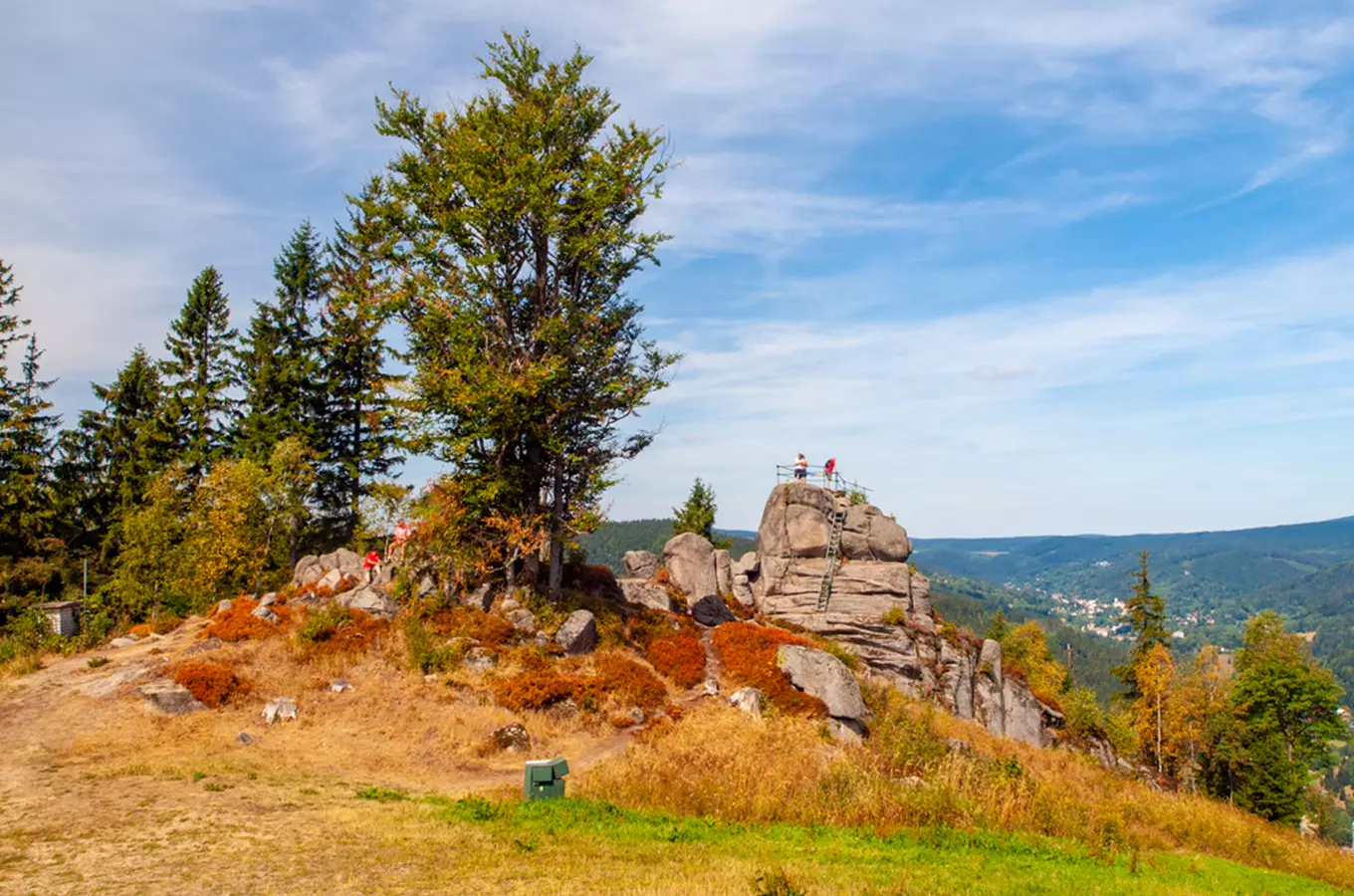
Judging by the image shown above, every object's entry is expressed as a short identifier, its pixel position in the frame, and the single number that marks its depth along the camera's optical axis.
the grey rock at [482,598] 27.59
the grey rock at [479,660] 24.36
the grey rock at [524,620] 26.83
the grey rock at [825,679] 26.02
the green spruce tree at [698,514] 54.47
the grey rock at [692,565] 39.81
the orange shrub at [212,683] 20.81
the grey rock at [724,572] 43.93
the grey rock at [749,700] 23.83
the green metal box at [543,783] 14.78
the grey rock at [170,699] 20.19
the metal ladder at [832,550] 41.03
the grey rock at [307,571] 30.86
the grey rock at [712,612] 36.53
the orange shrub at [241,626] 24.88
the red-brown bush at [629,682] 24.17
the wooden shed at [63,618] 33.06
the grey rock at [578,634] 26.38
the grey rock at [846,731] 23.42
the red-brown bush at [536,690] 22.39
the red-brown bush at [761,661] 25.42
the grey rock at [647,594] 34.53
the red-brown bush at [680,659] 26.67
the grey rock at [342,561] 30.91
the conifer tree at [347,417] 40.84
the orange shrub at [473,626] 25.55
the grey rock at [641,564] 43.50
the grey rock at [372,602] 26.66
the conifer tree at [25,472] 41.31
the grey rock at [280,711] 20.36
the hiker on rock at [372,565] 29.11
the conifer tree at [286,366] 39.75
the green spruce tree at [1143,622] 59.09
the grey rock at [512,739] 20.14
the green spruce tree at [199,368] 42.53
